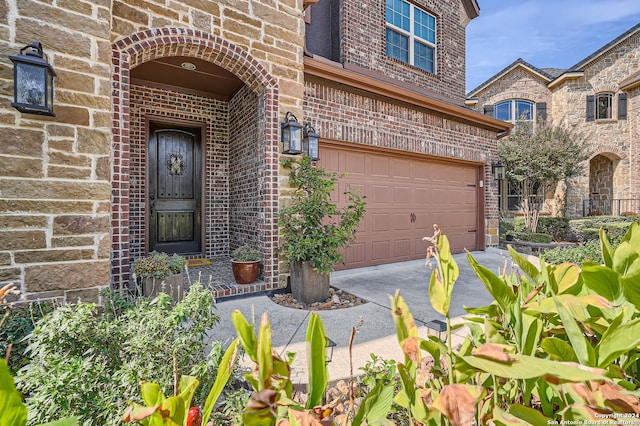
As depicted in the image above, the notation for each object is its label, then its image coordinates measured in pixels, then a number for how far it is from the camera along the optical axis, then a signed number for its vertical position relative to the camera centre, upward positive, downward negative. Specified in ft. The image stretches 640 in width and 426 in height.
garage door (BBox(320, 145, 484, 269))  17.58 +0.69
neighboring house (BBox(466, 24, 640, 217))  39.73 +12.10
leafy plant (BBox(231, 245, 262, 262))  12.83 -1.86
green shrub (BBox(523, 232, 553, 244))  27.73 -2.43
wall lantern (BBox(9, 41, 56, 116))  7.42 +3.11
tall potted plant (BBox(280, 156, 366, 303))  12.02 -1.04
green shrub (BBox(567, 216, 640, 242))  27.99 -1.47
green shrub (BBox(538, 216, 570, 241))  31.86 -1.57
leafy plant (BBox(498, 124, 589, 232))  31.55 +5.20
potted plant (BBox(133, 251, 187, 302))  10.10 -2.14
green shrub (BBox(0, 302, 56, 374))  5.80 -2.45
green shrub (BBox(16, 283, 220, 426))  4.03 -2.19
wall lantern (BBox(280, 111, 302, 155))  12.78 +3.05
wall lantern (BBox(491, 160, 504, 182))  24.32 +3.15
